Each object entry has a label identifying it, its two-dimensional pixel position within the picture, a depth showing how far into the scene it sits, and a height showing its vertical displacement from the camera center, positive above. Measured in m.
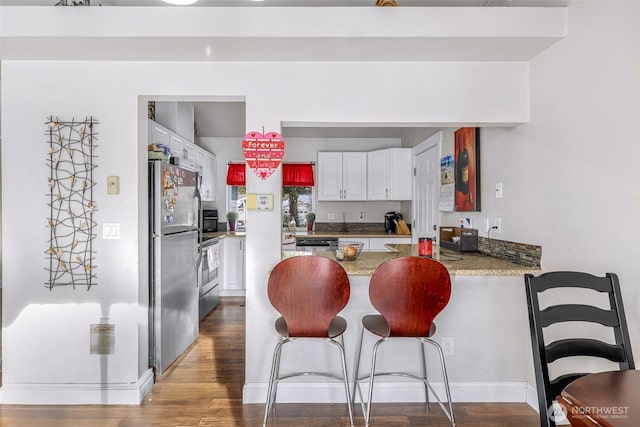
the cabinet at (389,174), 4.74 +0.49
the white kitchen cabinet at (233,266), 4.78 -0.79
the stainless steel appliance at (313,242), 4.67 -0.44
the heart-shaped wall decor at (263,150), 2.23 +0.38
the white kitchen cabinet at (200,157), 4.39 +0.68
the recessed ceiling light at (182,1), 1.52 +0.92
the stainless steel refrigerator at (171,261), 2.56 -0.42
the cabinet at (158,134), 2.99 +0.68
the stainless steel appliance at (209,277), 3.87 -0.82
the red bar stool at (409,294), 1.78 -0.44
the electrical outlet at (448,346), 2.30 -0.90
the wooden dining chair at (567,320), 1.31 -0.46
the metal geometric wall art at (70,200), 2.27 +0.06
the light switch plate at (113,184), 2.28 +0.16
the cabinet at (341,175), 5.02 +0.50
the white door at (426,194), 3.79 +0.18
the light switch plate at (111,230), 2.29 -0.14
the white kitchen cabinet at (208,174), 4.63 +0.49
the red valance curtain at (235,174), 5.21 +0.52
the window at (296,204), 5.35 +0.08
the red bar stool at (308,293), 1.79 -0.44
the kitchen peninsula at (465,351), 2.29 -0.94
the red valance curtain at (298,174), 5.18 +0.52
